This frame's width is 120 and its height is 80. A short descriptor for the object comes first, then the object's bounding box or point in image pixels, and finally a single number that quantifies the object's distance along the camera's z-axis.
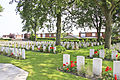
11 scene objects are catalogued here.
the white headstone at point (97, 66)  4.11
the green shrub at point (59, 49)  9.74
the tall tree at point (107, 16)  9.06
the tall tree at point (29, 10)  9.35
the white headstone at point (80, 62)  4.49
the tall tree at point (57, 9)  7.70
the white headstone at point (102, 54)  7.05
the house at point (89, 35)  40.23
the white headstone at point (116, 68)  3.73
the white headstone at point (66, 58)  5.03
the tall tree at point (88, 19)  14.22
